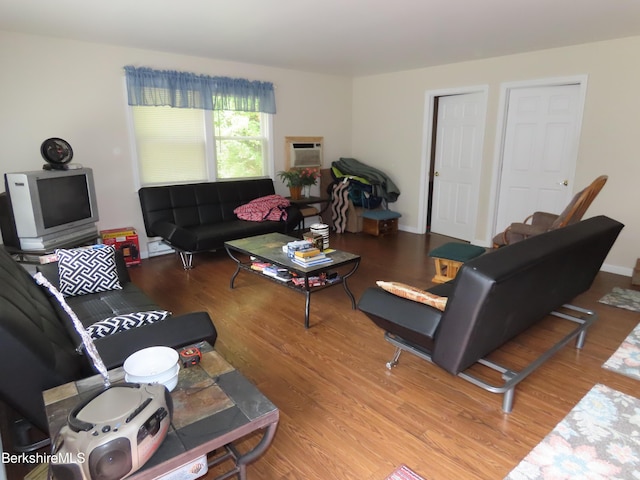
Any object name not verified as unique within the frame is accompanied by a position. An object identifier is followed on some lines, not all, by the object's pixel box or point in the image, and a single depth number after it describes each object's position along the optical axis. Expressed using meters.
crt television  3.19
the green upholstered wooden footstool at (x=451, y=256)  3.55
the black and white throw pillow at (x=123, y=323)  1.91
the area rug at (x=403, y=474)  1.66
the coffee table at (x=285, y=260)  3.01
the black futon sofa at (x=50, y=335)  1.38
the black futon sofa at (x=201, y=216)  4.24
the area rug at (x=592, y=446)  1.68
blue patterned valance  4.36
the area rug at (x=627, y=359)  2.41
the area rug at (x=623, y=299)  3.32
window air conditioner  5.93
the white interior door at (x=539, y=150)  4.35
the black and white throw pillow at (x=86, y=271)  2.63
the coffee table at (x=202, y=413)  1.16
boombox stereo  0.99
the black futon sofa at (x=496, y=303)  1.74
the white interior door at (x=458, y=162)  5.17
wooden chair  3.21
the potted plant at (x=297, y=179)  5.62
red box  4.26
